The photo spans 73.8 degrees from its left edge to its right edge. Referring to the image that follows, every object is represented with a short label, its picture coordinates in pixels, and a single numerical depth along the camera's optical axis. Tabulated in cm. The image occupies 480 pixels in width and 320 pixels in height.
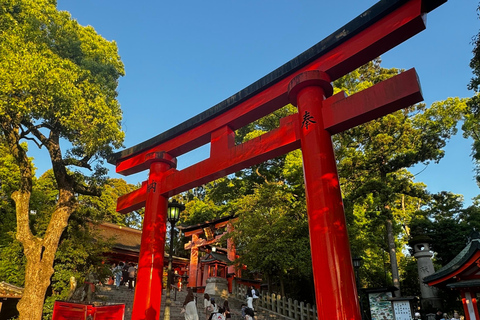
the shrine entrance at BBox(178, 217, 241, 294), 2000
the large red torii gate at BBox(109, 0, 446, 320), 418
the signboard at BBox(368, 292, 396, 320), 1027
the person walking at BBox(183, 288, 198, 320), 719
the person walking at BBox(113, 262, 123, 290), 1805
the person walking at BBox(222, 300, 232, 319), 976
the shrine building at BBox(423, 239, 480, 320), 991
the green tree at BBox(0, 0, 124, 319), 941
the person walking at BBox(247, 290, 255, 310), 1350
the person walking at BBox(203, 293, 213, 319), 1102
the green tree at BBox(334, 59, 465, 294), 1525
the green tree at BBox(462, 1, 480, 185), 904
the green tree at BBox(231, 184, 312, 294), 1384
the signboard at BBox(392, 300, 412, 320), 978
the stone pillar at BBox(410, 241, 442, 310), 1471
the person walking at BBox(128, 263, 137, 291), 1822
